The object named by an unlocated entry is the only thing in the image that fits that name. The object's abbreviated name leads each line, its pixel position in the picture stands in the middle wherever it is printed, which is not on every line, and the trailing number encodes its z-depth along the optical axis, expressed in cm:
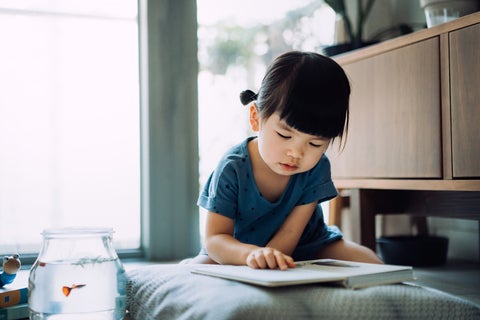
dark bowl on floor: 187
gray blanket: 77
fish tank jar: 86
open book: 81
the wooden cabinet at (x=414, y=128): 140
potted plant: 192
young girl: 104
